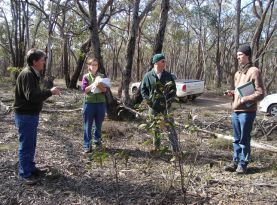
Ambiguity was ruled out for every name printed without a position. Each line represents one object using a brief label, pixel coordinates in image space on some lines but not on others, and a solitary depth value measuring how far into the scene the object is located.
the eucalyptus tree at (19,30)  16.31
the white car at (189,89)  11.91
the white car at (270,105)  9.55
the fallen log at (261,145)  4.86
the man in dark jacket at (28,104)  3.23
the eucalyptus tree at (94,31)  6.37
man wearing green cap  4.14
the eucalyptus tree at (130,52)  6.60
